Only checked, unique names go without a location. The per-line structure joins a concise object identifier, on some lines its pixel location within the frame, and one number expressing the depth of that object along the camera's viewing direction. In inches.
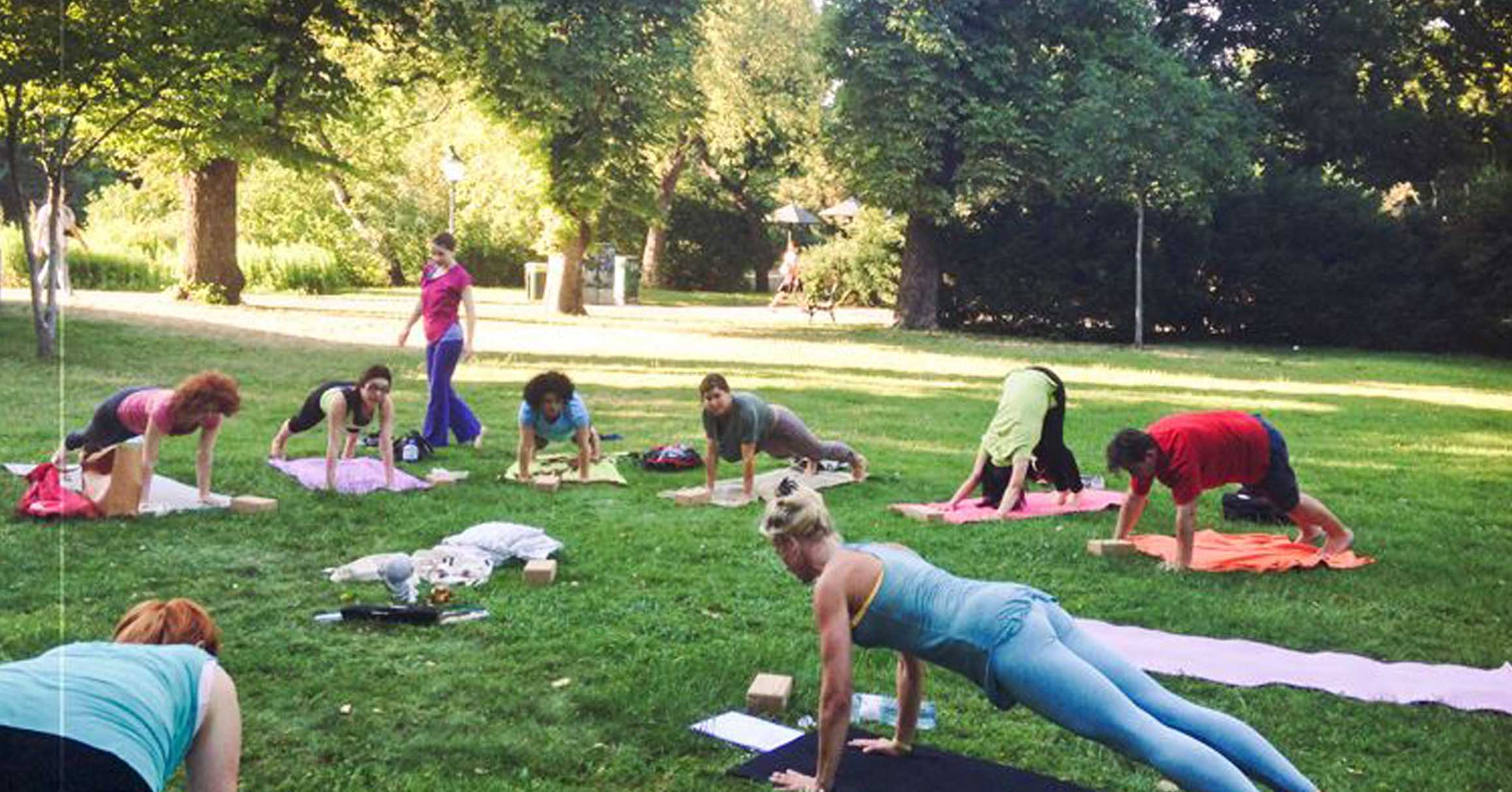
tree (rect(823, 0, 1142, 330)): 1067.3
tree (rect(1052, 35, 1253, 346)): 978.1
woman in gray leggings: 397.4
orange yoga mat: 329.7
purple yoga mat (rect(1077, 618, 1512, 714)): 237.0
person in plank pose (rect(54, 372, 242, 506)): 345.1
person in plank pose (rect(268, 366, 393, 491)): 395.9
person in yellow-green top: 396.2
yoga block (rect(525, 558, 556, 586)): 299.7
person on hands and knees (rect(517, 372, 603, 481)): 421.1
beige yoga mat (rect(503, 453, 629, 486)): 435.8
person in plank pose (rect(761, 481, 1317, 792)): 164.6
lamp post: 1238.9
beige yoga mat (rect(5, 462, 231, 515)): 357.7
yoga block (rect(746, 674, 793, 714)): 222.5
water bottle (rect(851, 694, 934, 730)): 220.2
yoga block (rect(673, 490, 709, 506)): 404.5
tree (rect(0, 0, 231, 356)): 625.0
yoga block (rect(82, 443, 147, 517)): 345.4
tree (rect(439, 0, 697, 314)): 997.2
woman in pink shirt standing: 487.2
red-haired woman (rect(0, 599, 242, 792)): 125.0
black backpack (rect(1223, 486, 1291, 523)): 399.5
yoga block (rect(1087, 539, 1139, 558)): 339.3
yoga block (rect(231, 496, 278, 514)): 363.6
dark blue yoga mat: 191.2
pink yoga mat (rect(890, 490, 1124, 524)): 386.6
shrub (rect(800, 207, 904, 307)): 1293.1
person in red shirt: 319.0
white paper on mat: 208.7
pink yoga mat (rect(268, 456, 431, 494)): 403.2
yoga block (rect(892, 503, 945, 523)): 385.7
